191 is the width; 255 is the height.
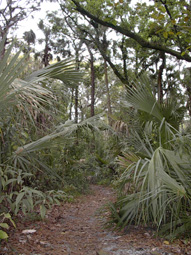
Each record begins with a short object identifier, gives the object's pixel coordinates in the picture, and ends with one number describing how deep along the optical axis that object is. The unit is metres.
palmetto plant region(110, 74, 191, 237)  2.96
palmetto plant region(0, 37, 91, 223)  1.97
